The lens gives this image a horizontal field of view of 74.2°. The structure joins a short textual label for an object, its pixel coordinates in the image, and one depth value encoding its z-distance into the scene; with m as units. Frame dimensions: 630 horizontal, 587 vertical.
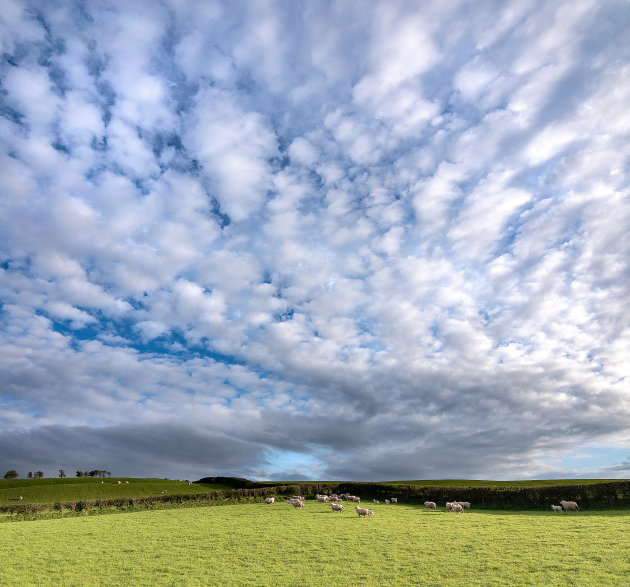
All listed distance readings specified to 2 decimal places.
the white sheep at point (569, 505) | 33.59
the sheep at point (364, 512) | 31.87
